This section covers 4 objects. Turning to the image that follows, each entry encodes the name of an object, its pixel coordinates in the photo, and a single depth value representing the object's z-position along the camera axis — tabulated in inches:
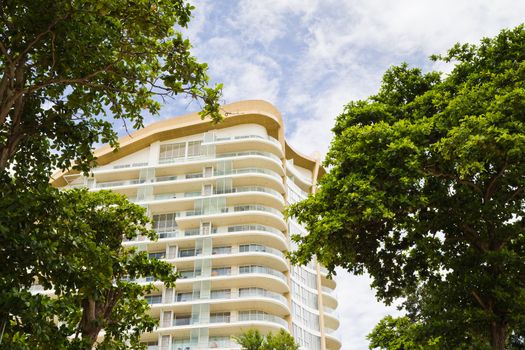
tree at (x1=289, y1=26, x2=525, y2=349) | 518.3
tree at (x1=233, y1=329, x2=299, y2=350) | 1269.7
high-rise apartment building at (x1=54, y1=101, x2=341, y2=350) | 2059.5
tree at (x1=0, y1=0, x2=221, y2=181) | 355.6
